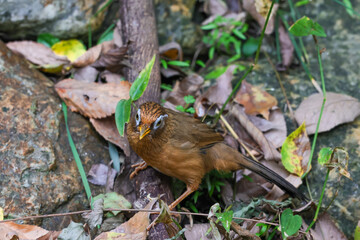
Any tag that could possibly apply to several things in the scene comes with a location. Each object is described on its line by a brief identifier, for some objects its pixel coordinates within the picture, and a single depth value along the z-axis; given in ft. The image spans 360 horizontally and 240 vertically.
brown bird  11.52
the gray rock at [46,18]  14.65
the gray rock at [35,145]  11.12
